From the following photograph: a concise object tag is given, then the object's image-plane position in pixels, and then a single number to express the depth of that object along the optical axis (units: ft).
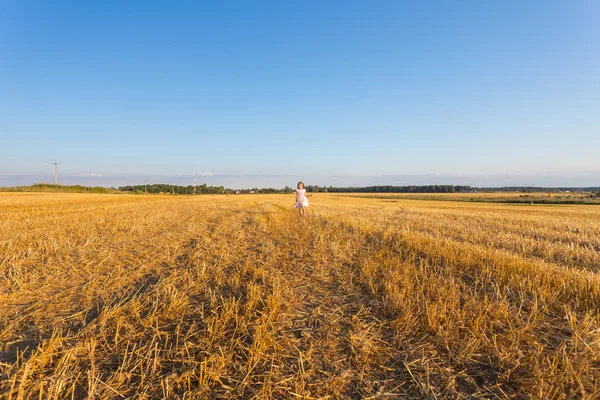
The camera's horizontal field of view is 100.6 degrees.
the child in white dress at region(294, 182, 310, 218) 44.81
